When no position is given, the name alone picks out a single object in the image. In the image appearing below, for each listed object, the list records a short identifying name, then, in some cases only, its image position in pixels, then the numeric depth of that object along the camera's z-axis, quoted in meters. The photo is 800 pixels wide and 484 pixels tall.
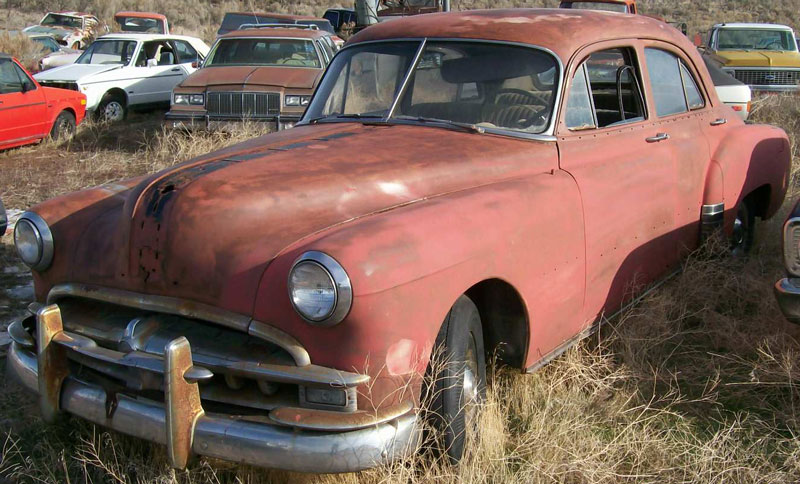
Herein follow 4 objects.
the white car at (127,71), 13.20
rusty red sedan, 2.79
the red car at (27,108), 10.60
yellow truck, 13.38
